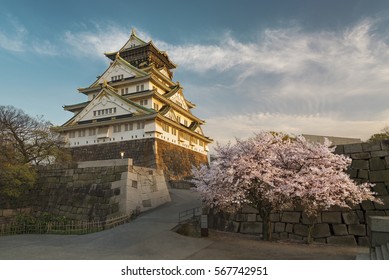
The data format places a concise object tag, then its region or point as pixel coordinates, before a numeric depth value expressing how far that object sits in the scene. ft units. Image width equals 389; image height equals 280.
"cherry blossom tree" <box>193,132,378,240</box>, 36.58
